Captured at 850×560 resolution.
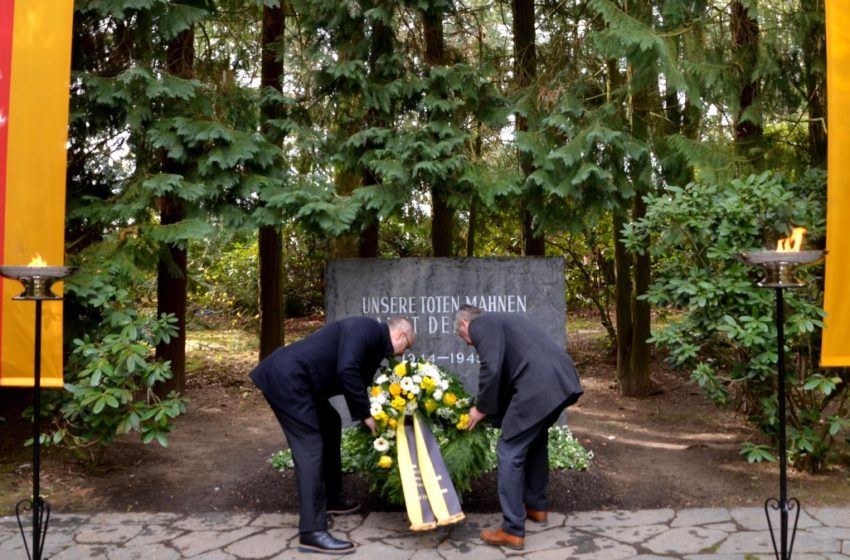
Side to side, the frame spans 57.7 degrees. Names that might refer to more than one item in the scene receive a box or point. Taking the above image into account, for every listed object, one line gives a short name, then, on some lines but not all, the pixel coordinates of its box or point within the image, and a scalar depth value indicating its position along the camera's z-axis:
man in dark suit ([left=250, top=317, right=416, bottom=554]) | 4.70
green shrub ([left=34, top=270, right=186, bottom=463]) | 5.50
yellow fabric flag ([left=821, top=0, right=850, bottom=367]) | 5.20
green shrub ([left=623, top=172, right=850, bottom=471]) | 5.60
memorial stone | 6.84
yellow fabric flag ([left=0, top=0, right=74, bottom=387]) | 5.40
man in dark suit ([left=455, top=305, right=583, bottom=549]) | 4.70
